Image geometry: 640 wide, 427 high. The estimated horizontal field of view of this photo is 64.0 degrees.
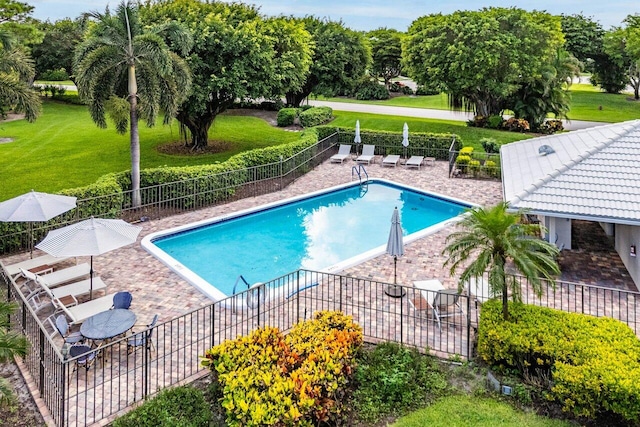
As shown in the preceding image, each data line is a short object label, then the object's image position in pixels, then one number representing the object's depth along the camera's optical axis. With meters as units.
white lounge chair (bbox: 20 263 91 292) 13.58
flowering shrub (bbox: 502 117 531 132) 35.41
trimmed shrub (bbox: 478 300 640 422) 8.30
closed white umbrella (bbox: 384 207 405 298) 13.44
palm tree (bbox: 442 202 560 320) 10.01
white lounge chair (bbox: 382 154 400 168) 28.86
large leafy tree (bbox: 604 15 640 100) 54.37
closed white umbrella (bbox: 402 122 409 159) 28.72
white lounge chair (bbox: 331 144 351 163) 29.59
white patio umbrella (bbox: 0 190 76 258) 14.45
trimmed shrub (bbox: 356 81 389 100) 61.47
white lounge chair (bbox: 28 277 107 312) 12.59
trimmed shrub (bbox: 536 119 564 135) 36.00
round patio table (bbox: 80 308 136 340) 10.41
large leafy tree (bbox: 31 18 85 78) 54.38
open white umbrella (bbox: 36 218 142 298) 12.76
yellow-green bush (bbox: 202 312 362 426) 8.14
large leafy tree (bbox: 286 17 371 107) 44.38
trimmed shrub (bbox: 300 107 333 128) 38.62
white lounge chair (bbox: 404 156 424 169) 28.36
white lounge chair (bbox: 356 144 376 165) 29.09
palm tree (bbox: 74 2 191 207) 19.72
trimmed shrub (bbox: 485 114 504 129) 36.56
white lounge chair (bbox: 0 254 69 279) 14.35
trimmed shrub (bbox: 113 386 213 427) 8.42
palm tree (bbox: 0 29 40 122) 20.27
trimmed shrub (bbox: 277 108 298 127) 40.06
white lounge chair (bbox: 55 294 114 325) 11.69
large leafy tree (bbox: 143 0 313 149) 26.61
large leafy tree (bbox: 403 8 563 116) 33.47
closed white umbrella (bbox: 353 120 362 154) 29.94
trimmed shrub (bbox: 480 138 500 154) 28.34
